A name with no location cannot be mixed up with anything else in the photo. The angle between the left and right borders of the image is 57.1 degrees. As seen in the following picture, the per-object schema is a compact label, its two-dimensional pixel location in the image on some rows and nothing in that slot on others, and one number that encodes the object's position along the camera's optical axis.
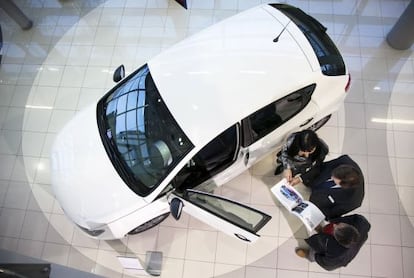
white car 3.56
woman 3.66
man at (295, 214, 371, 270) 3.35
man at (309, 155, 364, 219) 3.48
